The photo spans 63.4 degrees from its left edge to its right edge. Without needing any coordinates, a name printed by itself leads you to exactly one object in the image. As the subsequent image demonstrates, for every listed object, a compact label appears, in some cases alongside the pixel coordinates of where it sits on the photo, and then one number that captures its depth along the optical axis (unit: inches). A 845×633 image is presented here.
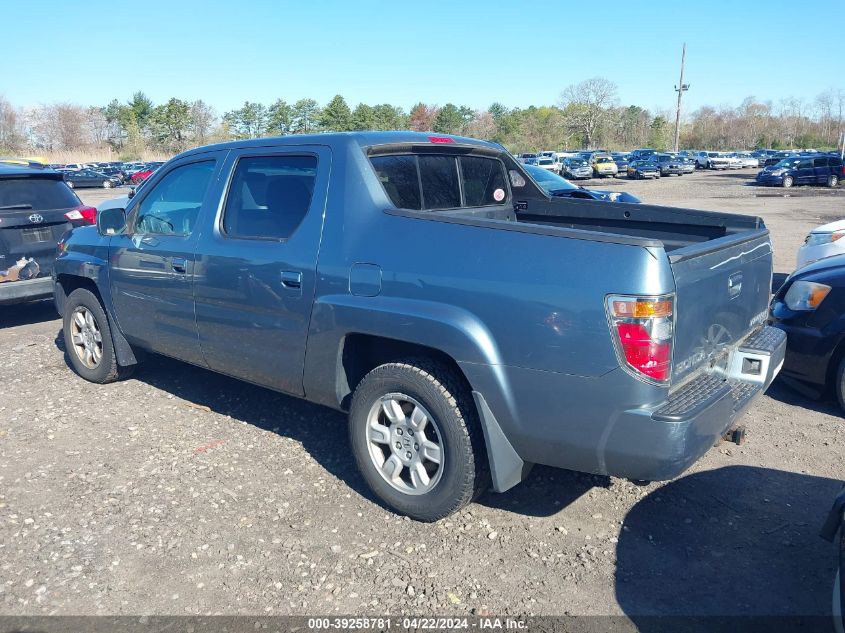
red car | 1567.5
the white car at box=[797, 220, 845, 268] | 316.2
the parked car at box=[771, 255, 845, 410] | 187.8
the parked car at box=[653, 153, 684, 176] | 1834.4
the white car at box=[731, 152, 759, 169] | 2155.5
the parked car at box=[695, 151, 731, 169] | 2113.7
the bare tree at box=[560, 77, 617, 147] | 3501.5
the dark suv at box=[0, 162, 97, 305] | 282.8
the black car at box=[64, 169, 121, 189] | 1642.5
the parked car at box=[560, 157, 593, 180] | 1630.2
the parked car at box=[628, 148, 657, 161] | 1986.2
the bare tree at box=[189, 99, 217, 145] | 3115.2
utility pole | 2790.4
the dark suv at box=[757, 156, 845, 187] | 1318.9
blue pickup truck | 111.5
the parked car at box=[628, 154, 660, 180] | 1724.9
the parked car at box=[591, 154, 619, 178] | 1740.9
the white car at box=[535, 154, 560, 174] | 1724.9
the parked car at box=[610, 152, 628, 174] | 1835.6
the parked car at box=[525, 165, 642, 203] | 447.8
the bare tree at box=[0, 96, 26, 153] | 3053.9
